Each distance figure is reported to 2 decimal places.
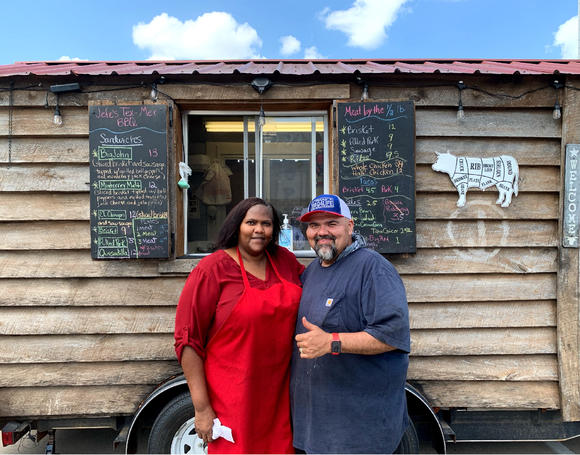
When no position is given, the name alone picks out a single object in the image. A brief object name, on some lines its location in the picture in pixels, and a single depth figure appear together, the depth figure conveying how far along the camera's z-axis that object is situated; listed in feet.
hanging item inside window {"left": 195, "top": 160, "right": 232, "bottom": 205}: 10.62
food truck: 9.09
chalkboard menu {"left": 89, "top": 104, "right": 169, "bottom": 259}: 9.02
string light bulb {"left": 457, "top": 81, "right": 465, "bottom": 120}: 9.20
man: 5.09
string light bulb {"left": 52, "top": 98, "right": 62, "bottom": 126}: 9.09
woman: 5.76
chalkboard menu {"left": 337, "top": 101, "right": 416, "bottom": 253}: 9.16
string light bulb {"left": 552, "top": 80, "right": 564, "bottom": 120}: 9.18
